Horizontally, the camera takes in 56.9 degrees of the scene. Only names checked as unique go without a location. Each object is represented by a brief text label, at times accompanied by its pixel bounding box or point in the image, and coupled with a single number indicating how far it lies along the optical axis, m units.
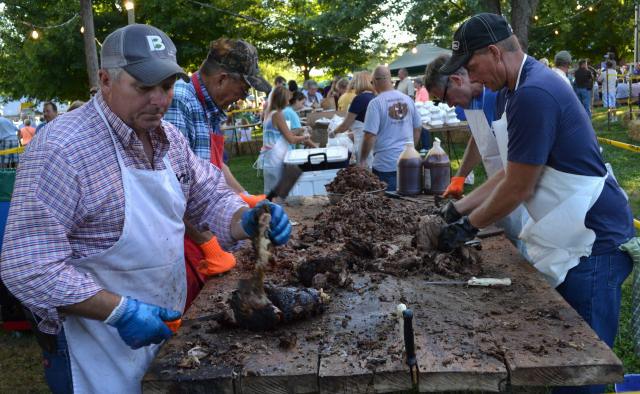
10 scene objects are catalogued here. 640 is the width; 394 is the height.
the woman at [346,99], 11.69
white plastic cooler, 6.99
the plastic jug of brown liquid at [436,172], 5.34
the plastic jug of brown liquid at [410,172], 5.40
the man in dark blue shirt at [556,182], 2.70
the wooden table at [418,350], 2.09
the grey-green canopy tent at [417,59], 22.42
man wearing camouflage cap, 3.50
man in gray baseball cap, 2.04
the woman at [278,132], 8.65
